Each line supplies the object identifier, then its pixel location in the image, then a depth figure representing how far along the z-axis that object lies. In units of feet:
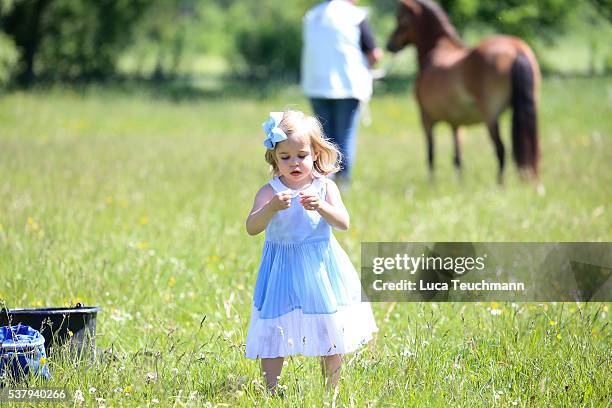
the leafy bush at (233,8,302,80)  108.68
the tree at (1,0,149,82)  104.17
